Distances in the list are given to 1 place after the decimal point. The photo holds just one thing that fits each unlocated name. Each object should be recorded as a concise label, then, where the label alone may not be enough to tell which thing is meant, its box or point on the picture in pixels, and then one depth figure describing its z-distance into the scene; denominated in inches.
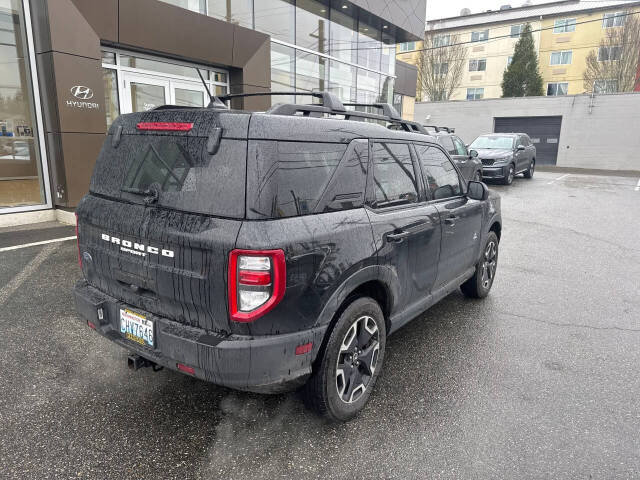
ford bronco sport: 86.4
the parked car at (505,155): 617.6
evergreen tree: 1533.0
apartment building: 1558.9
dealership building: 300.7
